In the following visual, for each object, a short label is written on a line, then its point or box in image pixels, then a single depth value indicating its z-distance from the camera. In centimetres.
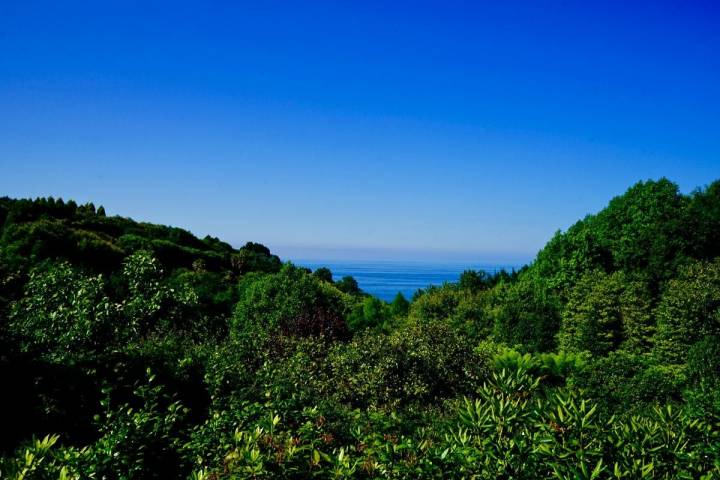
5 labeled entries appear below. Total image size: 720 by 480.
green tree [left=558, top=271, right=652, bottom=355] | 1375
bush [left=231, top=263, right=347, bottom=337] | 1453
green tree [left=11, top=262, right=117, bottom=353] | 795
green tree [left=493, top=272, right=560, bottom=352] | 1554
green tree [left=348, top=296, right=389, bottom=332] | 2064
